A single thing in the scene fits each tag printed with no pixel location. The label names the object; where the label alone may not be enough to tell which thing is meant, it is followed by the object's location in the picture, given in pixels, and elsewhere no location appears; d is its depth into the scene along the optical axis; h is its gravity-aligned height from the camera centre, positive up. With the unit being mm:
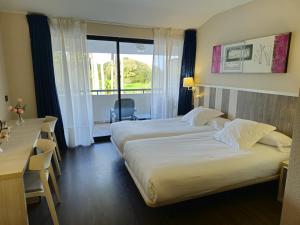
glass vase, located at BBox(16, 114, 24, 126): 2880 -651
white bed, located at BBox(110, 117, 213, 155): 2947 -841
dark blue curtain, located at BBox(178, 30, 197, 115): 4406 +289
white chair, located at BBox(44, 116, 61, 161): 2774 -664
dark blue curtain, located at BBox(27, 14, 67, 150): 3324 +184
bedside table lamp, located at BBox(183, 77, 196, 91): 4242 -74
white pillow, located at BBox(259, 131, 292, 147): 2441 -761
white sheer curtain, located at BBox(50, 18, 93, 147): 3541 -2
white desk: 1480 -853
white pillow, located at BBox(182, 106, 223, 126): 3529 -677
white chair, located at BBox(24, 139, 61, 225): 1721 -986
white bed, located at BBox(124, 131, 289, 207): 1850 -919
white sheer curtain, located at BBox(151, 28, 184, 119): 4250 +147
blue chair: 4538 -751
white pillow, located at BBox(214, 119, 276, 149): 2510 -726
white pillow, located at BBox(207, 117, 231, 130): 3258 -750
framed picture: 2600 +363
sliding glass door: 4160 -9
